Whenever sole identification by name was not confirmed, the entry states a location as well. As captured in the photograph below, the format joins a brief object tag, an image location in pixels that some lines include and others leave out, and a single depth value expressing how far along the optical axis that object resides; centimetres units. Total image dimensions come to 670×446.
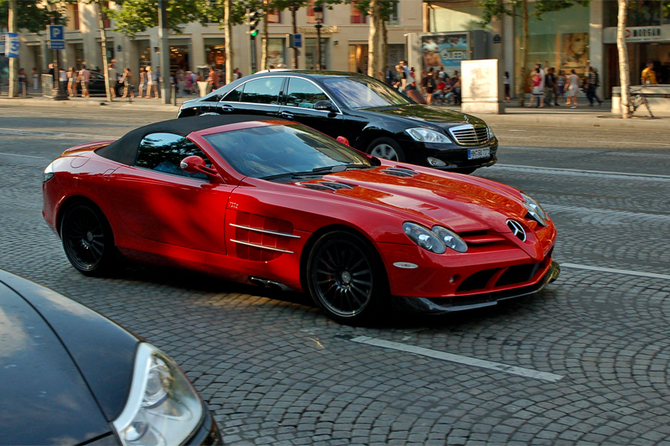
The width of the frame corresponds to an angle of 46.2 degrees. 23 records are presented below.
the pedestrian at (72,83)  4548
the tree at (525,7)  3356
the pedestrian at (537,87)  3095
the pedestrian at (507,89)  3600
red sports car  493
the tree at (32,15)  5600
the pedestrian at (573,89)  3133
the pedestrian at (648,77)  3066
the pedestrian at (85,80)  4475
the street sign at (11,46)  4531
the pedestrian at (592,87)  3166
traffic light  3456
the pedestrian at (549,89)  3247
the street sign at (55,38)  3988
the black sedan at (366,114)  1068
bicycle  2422
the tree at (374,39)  3026
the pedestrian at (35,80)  5800
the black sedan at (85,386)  204
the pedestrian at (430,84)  3416
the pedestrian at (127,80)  4315
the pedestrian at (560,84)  3506
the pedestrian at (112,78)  4134
